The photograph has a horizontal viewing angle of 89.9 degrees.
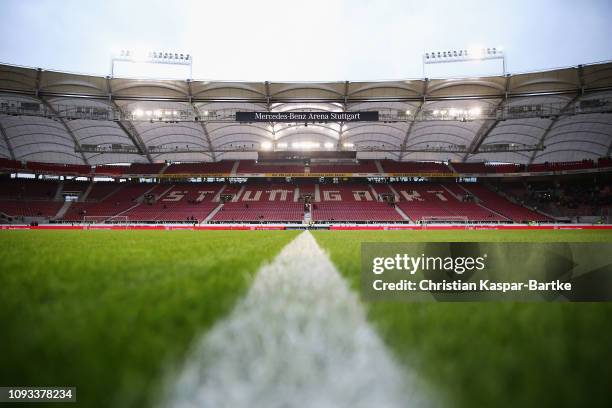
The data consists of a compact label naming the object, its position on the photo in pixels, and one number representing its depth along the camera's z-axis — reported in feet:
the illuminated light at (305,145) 137.39
